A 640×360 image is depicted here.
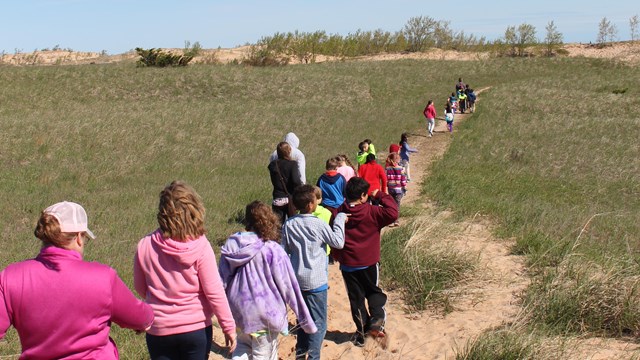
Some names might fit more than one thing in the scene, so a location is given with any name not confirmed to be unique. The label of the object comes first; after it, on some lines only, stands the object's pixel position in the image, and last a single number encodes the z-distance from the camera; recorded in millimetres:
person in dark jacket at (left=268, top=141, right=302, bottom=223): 8898
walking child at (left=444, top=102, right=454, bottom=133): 25812
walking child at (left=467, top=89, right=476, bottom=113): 32812
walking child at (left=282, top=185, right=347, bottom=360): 5512
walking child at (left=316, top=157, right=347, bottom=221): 8031
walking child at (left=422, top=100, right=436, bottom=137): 24906
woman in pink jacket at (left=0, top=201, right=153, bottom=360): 3000
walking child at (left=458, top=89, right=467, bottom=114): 31703
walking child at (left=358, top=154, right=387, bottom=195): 9508
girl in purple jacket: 4590
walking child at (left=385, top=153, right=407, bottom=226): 11297
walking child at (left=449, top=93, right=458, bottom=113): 27034
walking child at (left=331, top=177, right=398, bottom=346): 6176
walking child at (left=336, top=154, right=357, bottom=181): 8885
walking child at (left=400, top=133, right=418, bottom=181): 14750
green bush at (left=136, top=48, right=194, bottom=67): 42625
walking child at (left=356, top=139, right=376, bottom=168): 11430
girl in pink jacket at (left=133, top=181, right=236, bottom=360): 3807
